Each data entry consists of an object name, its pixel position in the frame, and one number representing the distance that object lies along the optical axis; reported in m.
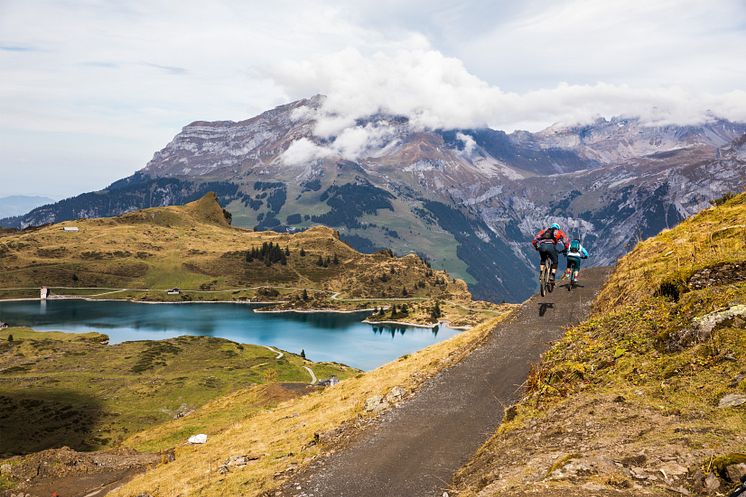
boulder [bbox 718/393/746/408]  12.78
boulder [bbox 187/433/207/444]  48.05
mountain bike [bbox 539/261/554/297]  32.53
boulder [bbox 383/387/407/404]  24.70
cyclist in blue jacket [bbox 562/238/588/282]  33.09
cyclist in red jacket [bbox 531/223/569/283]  31.06
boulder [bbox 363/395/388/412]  23.98
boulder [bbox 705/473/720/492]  9.58
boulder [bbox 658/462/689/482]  10.52
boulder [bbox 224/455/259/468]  23.94
